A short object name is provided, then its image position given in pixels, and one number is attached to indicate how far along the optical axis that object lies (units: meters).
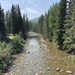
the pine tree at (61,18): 15.88
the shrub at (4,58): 9.28
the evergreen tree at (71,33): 10.88
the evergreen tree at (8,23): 33.78
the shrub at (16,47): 14.68
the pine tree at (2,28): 19.17
